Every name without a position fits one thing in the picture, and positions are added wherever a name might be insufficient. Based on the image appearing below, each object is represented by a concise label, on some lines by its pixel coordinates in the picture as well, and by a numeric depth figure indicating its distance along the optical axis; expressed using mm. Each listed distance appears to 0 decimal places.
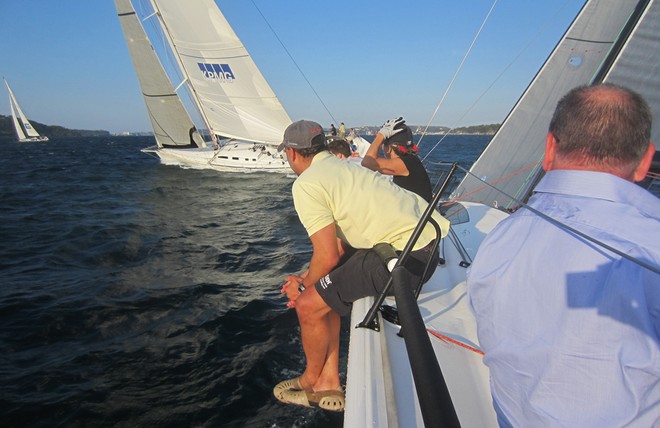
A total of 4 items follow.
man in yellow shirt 2123
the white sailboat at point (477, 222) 1472
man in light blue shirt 791
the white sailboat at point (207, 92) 17625
